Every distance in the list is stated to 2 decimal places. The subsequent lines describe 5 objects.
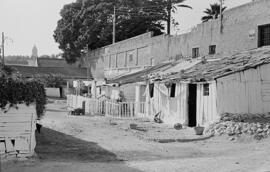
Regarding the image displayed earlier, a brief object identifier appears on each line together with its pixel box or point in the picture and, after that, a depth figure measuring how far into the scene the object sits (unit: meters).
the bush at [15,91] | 9.49
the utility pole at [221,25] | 22.69
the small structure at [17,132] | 9.36
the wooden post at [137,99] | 21.49
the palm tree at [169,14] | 44.84
